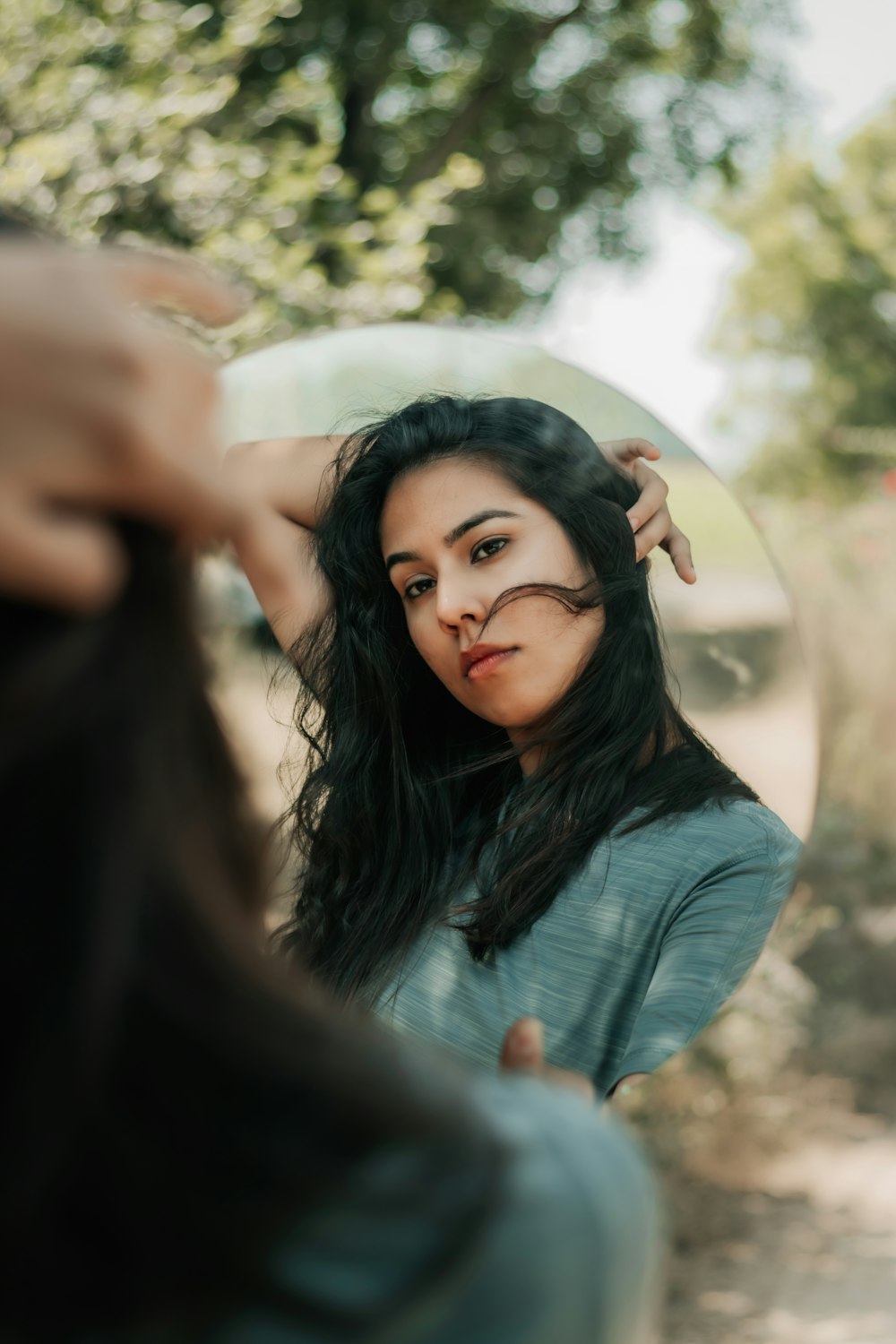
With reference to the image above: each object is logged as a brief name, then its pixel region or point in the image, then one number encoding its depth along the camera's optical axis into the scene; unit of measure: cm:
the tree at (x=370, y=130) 336
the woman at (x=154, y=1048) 49
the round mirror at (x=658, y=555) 104
